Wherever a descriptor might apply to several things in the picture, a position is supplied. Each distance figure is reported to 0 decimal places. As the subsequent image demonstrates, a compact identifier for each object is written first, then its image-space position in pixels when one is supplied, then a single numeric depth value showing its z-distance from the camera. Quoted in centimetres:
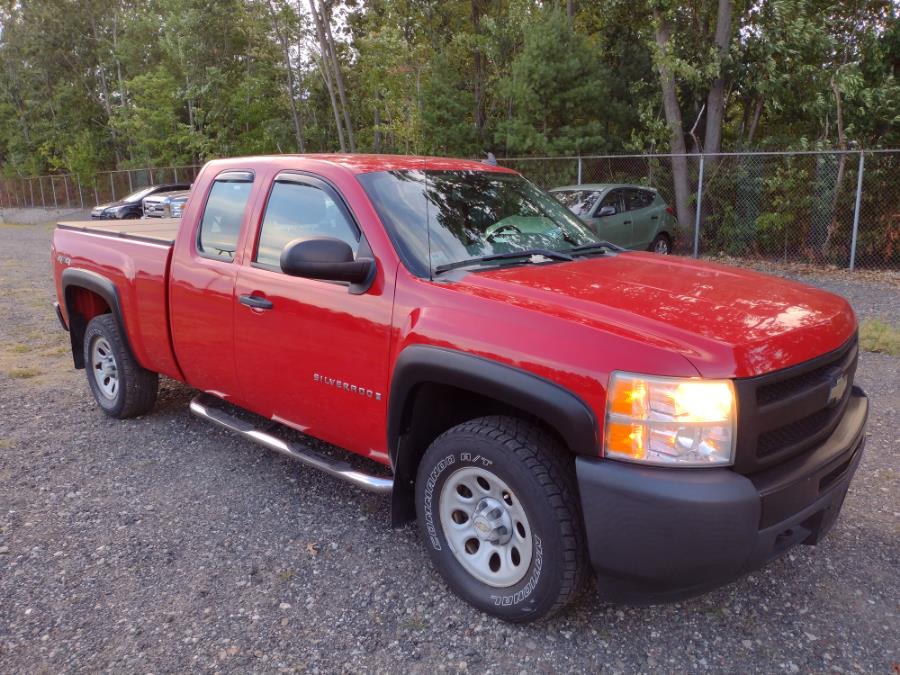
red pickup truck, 238
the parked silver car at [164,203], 1947
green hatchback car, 1188
